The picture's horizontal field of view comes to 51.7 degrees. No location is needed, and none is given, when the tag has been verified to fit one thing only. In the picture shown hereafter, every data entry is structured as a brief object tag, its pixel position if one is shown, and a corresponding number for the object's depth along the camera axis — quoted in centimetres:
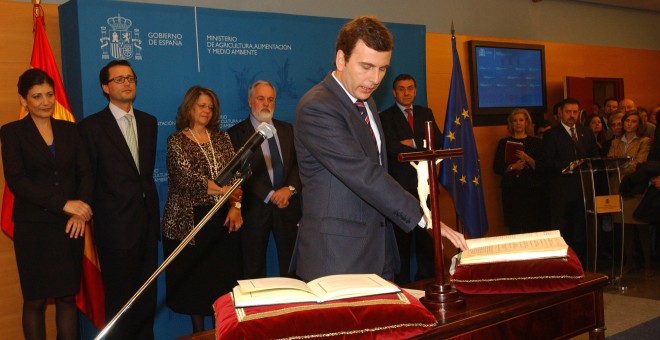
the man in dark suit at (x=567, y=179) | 612
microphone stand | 170
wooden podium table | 193
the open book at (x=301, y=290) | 174
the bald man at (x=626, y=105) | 776
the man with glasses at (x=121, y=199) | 412
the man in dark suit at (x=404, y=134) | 538
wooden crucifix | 205
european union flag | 594
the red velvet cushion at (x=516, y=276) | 220
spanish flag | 421
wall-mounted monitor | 752
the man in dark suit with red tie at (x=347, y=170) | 218
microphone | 184
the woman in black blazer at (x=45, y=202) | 379
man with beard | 471
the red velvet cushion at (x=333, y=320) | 163
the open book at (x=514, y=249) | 222
